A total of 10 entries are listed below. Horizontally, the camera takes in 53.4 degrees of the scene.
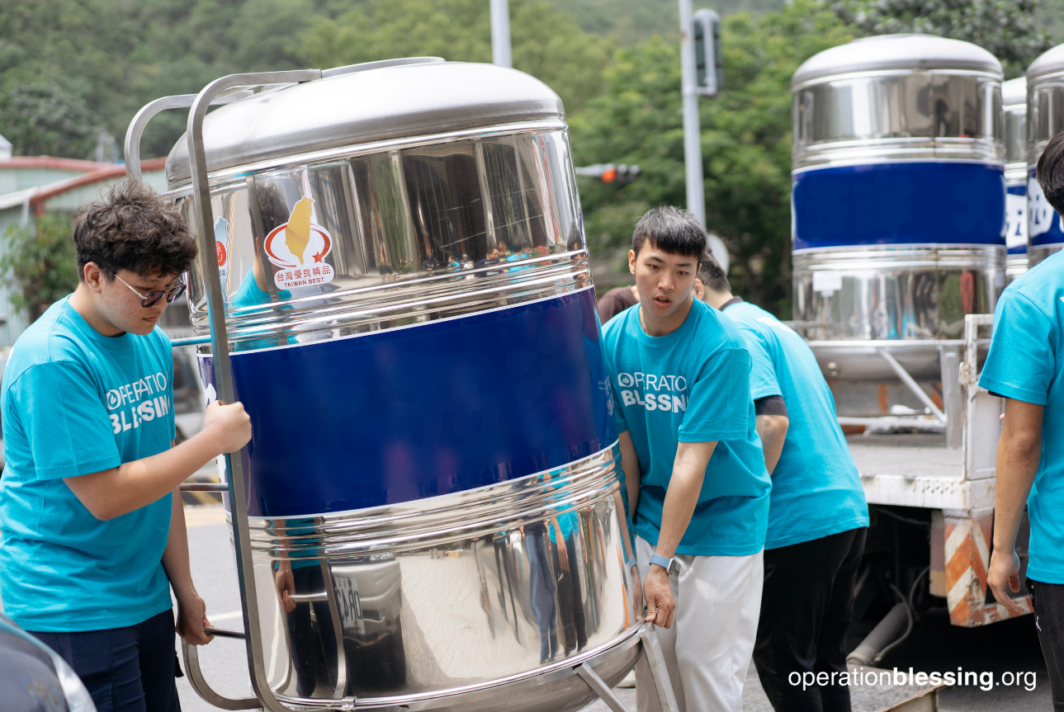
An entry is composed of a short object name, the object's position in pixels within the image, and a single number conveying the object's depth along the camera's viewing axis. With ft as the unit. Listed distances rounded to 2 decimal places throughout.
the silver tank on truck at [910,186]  20.47
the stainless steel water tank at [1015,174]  22.80
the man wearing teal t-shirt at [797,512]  11.62
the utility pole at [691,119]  46.78
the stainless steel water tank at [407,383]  8.00
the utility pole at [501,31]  32.60
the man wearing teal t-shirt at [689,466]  9.80
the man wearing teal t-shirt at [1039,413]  8.49
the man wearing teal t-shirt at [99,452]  7.64
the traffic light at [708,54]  45.52
